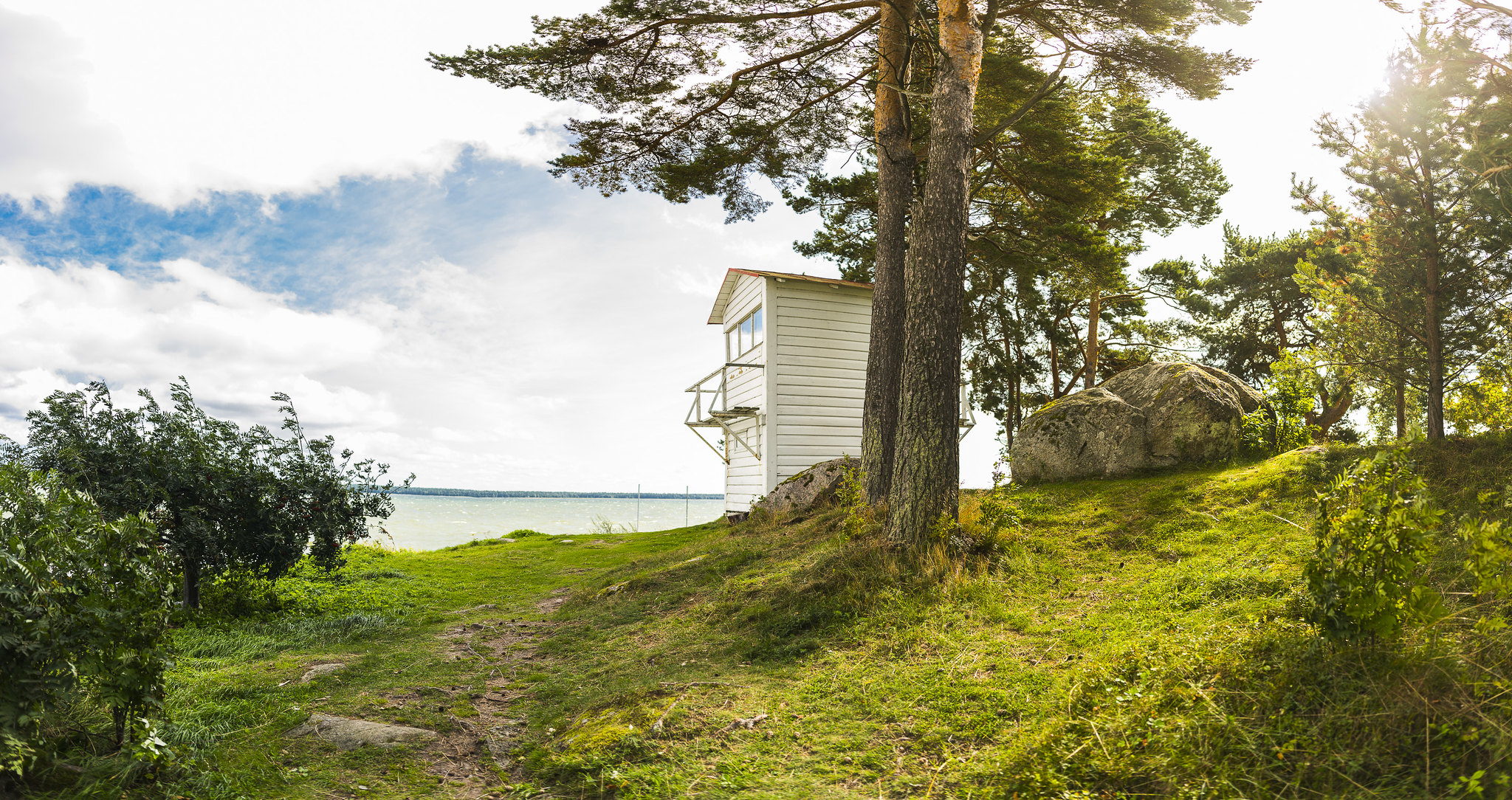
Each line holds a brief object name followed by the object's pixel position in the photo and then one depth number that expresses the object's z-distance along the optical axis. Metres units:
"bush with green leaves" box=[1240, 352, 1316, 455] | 9.16
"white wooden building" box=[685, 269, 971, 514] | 16.56
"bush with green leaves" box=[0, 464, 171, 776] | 2.89
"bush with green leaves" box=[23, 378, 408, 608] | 6.75
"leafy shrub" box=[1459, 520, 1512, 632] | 2.74
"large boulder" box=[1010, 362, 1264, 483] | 9.48
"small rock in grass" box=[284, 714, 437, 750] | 4.09
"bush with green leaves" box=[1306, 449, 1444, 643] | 3.05
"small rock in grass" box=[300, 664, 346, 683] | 5.27
